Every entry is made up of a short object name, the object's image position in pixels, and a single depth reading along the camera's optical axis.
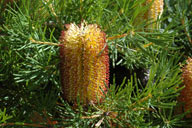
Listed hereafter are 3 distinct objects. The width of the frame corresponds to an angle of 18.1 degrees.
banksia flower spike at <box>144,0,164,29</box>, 1.15
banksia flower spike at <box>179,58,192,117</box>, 1.07
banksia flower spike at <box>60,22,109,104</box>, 0.99
